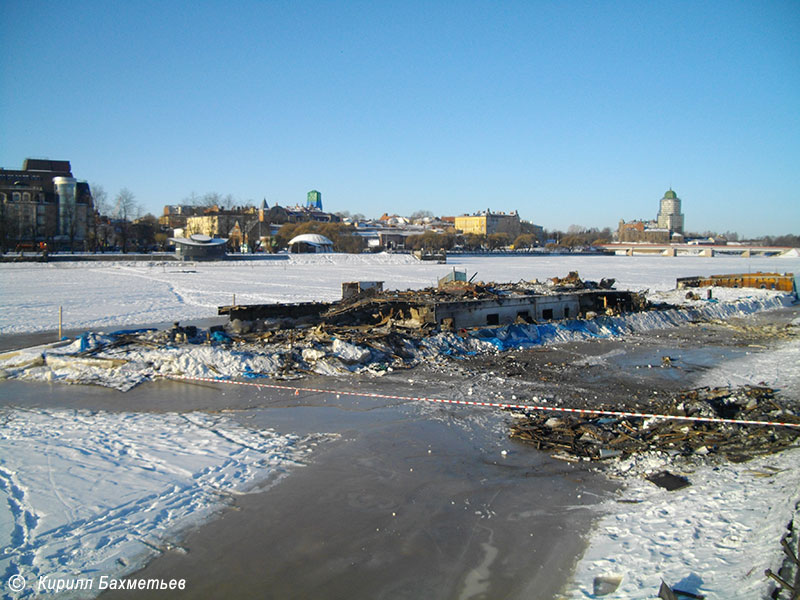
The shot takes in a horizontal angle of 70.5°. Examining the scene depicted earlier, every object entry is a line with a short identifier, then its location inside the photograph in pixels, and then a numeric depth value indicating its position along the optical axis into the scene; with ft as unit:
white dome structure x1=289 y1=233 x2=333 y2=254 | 332.19
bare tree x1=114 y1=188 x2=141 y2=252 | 309.85
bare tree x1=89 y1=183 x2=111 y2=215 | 298.97
